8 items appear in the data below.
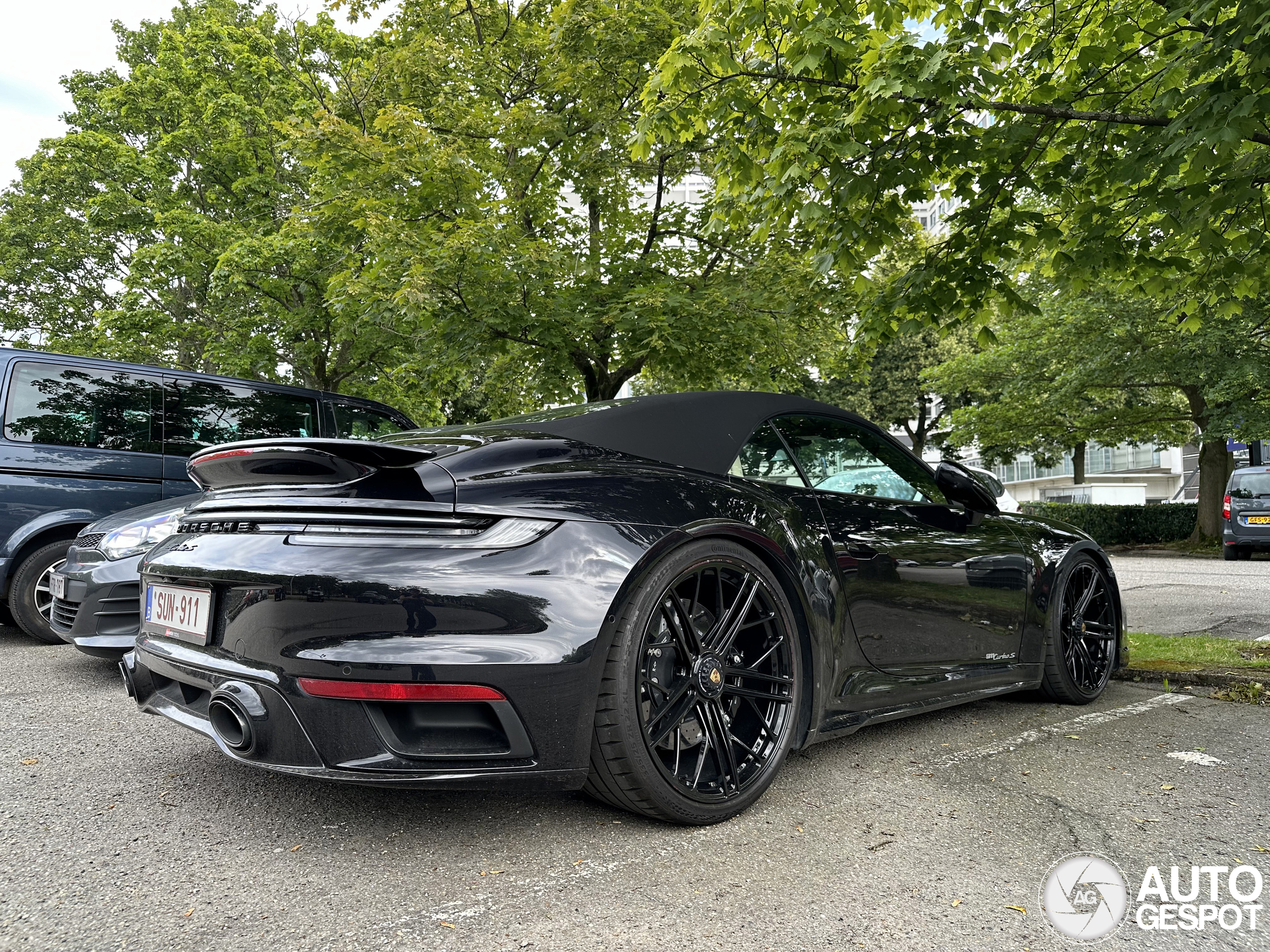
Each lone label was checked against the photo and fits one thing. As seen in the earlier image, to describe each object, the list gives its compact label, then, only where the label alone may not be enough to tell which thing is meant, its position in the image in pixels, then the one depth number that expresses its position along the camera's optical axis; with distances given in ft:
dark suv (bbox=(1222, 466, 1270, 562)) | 51.60
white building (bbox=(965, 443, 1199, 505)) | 132.05
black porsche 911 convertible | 7.09
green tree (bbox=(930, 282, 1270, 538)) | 54.80
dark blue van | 20.24
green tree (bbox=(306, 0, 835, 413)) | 26.35
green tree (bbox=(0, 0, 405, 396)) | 49.57
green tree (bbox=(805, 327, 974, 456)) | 108.58
